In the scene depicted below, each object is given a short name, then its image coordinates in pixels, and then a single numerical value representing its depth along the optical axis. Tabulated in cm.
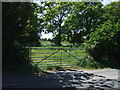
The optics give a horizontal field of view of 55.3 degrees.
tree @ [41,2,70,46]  1871
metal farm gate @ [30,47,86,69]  691
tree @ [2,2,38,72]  570
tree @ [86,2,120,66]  795
